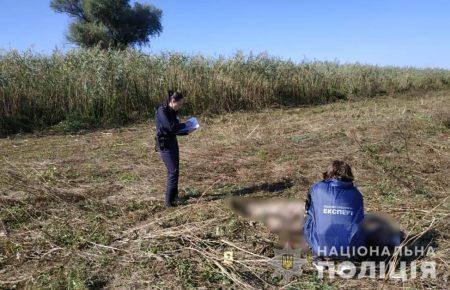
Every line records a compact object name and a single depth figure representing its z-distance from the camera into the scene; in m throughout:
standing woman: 5.60
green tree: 28.61
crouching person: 4.02
